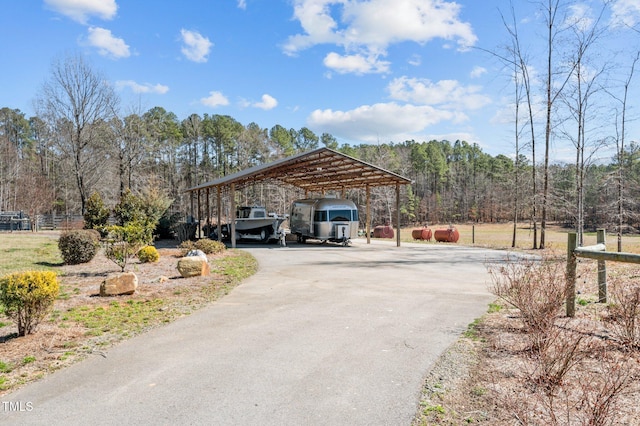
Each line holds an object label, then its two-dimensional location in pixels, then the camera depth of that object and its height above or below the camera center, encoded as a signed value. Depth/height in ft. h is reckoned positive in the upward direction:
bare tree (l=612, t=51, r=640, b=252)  50.31 +4.84
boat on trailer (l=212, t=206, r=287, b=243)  70.38 -1.33
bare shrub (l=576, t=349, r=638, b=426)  7.33 -4.66
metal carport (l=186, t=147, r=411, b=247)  59.19 +8.21
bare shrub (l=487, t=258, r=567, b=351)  13.67 -3.11
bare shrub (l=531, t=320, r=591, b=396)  10.91 -4.47
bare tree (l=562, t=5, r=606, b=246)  48.77 +9.33
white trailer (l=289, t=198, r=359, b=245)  63.98 -0.33
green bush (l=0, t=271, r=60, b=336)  16.06 -3.39
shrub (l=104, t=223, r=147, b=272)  30.07 -2.01
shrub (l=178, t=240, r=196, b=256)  46.90 -3.76
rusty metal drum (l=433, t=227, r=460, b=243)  80.79 -3.63
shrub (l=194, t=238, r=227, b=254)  48.60 -3.72
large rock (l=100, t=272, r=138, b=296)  24.59 -4.46
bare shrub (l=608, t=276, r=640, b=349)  13.67 -3.75
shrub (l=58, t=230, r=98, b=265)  37.60 -2.92
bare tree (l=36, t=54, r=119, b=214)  101.76 +25.70
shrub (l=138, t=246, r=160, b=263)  39.19 -3.90
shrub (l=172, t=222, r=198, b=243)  70.44 -2.46
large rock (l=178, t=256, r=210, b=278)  31.55 -4.13
